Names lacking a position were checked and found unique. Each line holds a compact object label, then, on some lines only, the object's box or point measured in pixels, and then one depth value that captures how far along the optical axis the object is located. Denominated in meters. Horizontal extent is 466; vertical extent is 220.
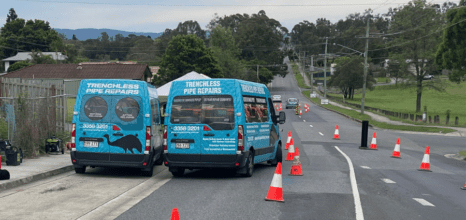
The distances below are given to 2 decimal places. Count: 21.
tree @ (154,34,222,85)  75.38
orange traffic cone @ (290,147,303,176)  12.58
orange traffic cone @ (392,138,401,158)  18.48
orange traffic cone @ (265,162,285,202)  8.87
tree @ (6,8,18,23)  145.75
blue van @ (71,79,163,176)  11.71
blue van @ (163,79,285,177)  11.54
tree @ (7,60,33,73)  87.95
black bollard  21.65
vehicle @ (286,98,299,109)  62.56
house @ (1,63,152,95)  71.81
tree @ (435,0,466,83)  44.41
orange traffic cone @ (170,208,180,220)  5.46
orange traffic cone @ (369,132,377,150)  21.98
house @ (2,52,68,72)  103.25
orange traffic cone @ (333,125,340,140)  27.28
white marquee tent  28.70
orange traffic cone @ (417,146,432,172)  14.88
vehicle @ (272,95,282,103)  69.16
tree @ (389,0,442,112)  65.44
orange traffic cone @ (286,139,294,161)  16.41
